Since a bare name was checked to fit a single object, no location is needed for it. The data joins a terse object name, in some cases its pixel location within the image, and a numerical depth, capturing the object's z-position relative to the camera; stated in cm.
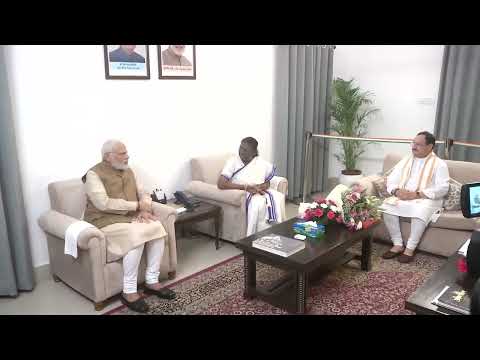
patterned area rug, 248
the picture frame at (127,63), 305
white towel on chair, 238
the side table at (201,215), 315
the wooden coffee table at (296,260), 232
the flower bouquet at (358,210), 274
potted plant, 507
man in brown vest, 251
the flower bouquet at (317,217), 266
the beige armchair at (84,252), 238
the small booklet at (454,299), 163
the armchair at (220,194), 338
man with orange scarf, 319
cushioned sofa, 309
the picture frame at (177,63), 343
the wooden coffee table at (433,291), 166
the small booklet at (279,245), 238
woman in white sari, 337
